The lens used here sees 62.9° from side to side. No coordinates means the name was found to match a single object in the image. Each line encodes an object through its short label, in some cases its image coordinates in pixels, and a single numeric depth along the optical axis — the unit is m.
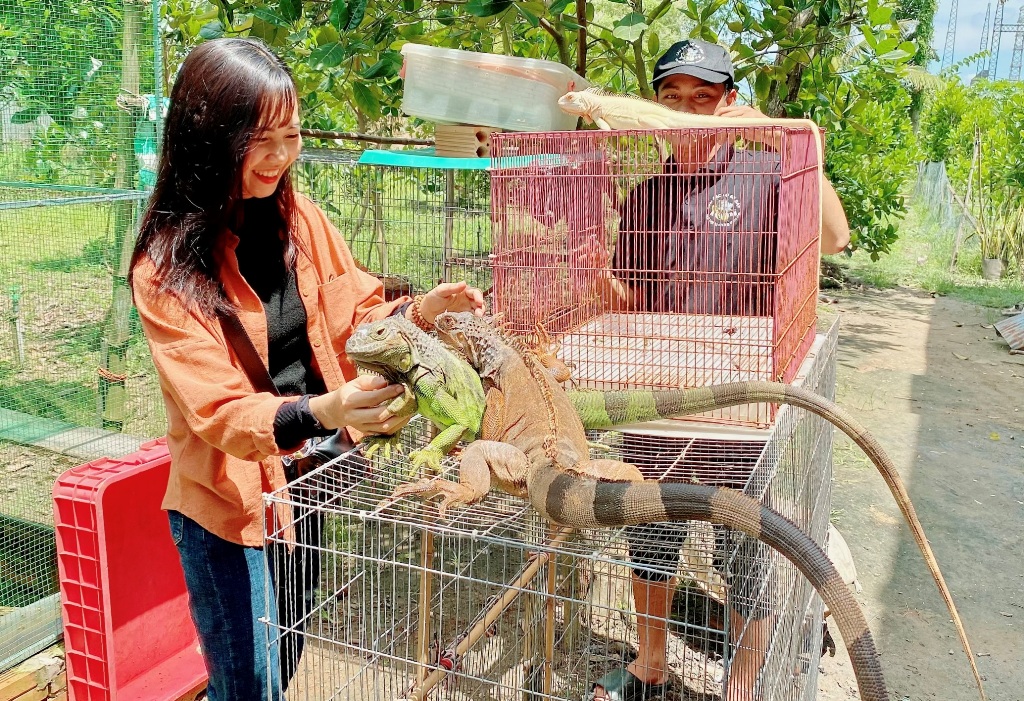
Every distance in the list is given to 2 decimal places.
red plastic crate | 2.83
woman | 1.83
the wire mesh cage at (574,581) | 1.92
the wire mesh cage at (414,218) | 4.40
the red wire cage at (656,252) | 2.41
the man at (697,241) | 2.29
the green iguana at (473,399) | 2.05
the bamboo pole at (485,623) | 2.48
